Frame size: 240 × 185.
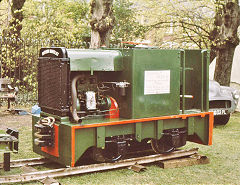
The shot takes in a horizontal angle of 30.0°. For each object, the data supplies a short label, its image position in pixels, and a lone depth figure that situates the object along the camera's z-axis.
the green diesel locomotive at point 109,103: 6.85
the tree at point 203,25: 15.90
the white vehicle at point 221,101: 11.93
